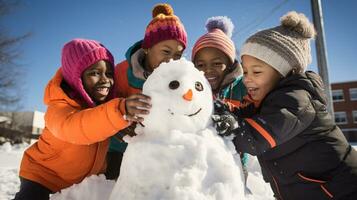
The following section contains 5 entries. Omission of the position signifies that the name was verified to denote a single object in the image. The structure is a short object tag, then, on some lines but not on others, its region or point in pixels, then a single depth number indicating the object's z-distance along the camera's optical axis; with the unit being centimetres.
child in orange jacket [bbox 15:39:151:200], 204
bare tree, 1413
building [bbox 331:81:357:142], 3250
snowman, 126
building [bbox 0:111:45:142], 2181
